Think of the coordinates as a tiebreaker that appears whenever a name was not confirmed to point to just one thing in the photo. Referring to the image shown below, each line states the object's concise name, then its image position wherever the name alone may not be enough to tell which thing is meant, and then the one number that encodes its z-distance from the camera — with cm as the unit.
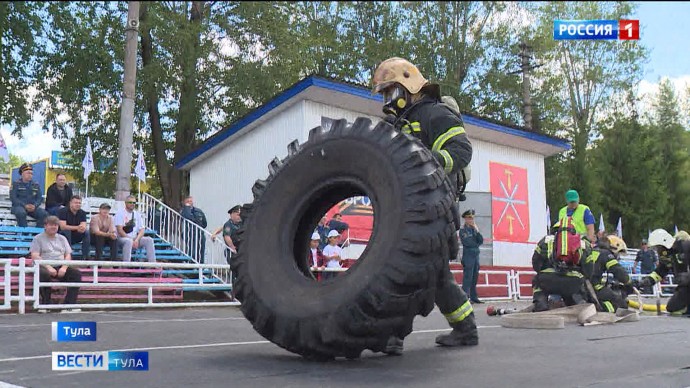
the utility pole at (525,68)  3034
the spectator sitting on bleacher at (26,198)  1359
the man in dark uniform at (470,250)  1430
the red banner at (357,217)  1703
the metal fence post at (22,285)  962
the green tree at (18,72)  1772
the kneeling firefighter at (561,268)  891
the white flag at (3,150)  1429
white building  1720
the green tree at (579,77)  3488
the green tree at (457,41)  3241
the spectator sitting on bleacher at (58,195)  1350
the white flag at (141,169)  1869
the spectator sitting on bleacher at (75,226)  1237
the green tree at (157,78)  2116
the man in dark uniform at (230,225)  1404
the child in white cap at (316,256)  1292
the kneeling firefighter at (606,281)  910
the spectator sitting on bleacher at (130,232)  1309
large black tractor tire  411
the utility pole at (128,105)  1567
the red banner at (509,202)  2145
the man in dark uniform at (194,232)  1517
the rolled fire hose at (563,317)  763
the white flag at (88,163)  1782
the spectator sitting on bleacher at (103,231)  1258
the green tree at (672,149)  4078
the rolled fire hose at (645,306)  1156
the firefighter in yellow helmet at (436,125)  508
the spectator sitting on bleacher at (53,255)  1029
